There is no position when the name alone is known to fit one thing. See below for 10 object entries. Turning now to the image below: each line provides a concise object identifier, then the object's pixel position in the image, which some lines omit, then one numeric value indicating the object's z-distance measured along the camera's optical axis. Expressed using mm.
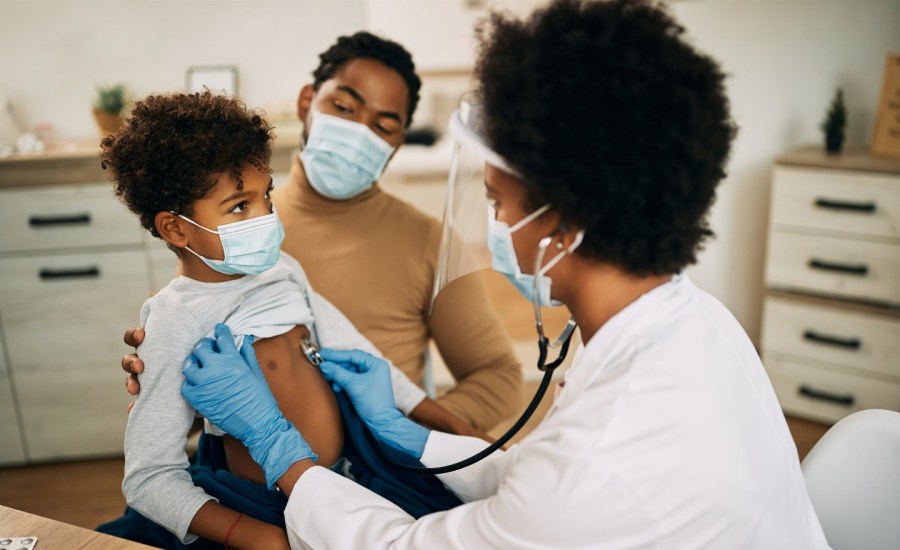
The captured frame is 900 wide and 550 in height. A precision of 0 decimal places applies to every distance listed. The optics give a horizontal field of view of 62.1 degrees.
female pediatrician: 783
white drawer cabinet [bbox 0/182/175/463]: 2475
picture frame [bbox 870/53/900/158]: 2529
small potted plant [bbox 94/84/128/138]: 2570
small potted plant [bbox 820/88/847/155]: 2664
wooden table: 899
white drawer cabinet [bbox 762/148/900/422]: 2482
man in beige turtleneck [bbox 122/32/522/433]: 1530
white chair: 1001
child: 1077
